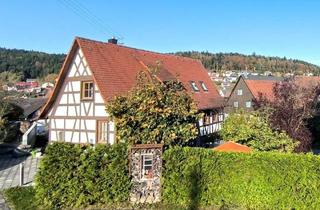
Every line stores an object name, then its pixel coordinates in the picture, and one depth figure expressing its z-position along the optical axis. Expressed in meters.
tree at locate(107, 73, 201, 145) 14.12
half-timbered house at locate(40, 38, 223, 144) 21.02
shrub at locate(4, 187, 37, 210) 13.09
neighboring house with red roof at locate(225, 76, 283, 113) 50.47
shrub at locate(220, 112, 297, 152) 17.92
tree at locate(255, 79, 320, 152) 20.80
